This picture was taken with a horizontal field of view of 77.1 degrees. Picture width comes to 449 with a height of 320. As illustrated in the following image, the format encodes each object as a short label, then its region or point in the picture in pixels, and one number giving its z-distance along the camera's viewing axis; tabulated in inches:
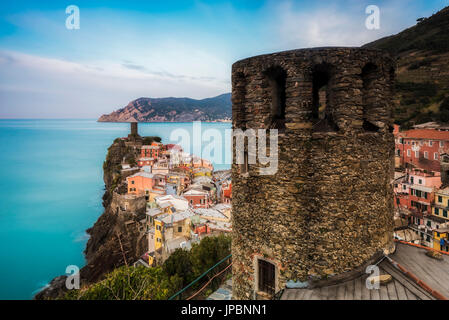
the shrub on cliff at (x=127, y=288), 486.0
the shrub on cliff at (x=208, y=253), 823.1
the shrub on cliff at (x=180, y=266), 824.9
